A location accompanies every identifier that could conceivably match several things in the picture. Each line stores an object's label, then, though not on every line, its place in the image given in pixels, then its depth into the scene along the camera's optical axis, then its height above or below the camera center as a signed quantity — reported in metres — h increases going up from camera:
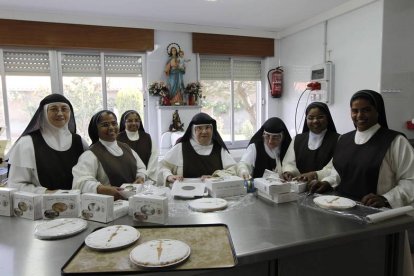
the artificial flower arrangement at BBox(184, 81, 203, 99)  4.51 +0.29
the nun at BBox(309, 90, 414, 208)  1.68 -0.34
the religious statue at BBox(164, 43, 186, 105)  4.37 +0.54
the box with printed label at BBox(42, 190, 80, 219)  1.35 -0.44
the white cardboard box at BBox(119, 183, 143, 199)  1.56 -0.44
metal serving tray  0.94 -0.51
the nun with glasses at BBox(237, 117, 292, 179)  2.43 -0.37
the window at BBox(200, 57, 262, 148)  4.93 +0.22
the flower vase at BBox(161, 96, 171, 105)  4.34 +0.12
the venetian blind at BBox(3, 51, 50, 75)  3.90 +0.64
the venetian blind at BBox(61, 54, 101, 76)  4.13 +0.64
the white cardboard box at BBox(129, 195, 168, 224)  1.29 -0.44
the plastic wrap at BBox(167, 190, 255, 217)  1.44 -0.51
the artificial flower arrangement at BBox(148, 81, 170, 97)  4.31 +0.29
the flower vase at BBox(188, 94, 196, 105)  4.55 +0.14
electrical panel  3.93 +0.35
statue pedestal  4.38 -0.10
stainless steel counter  1.03 -0.51
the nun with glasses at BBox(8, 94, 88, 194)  1.78 -0.27
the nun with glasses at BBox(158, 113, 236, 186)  2.44 -0.40
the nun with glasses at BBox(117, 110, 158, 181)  3.08 -0.31
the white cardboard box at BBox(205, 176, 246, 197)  1.64 -0.45
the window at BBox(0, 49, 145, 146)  3.97 +0.39
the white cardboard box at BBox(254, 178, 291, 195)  1.55 -0.43
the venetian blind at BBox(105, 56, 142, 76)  4.32 +0.65
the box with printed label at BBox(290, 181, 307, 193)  1.66 -0.46
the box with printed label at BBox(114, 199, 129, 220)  1.35 -0.47
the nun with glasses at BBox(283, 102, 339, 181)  2.26 -0.31
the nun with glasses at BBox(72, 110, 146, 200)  1.82 -0.34
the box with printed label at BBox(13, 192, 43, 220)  1.34 -0.44
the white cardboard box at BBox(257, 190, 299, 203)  1.55 -0.49
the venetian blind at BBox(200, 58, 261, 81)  4.86 +0.65
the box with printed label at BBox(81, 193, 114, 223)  1.30 -0.44
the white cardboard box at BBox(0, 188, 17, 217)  1.38 -0.43
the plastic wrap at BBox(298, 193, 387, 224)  1.32 -0.50
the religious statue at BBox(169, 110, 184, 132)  4.38 -0.24
